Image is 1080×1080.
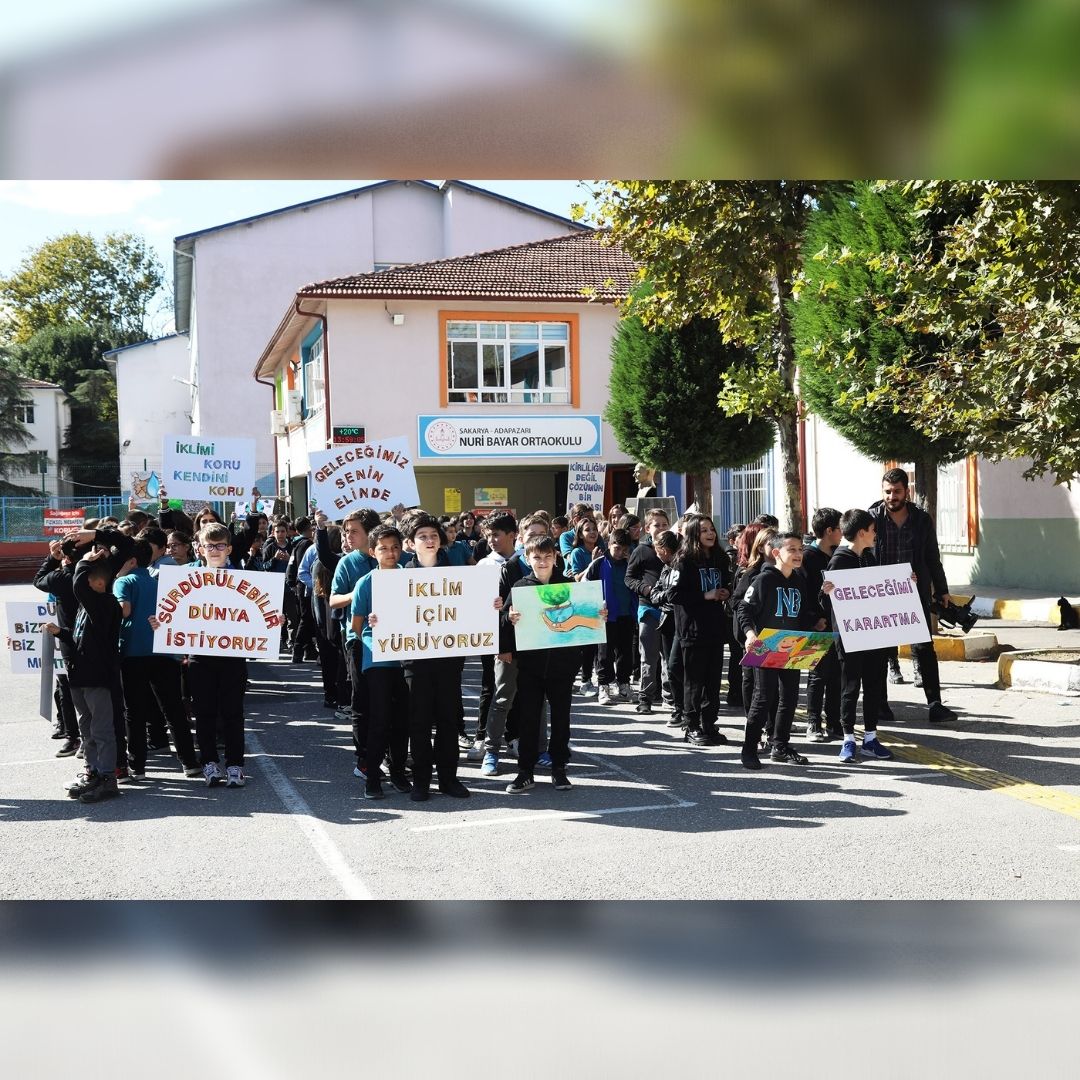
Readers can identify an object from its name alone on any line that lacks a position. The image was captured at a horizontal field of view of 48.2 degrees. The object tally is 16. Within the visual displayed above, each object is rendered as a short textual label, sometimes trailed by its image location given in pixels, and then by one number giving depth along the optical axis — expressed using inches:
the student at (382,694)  312.0
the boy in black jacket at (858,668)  347.9
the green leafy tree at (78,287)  2819.9
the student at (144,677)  334.0
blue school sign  1102.4
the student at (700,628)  364.5
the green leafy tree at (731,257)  600.7
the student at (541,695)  321.7
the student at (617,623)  463.2
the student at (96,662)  309.3
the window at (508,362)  1117.1
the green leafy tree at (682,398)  969.5
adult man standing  403.9
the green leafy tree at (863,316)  612.4
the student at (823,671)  361.7
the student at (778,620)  336.5
